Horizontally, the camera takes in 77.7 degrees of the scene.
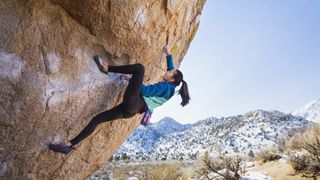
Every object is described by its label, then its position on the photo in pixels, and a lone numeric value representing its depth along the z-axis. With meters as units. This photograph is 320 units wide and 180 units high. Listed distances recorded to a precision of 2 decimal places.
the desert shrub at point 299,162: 7.17
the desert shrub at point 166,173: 8.35
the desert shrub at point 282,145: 11.14
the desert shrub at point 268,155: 9.49
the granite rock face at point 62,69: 3.03
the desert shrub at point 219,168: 8.39
